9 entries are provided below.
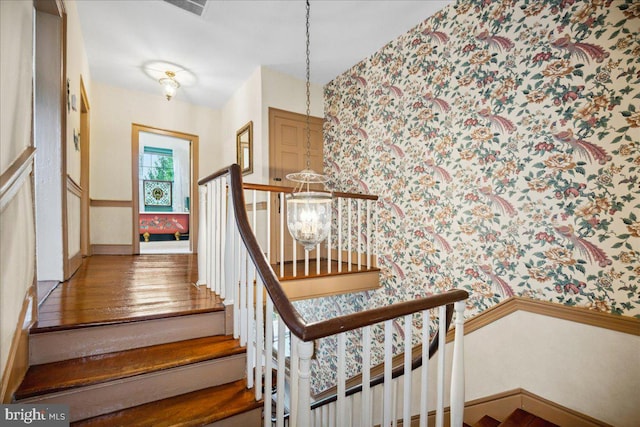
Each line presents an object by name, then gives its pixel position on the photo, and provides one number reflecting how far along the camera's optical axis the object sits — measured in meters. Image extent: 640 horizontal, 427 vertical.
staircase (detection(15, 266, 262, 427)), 1.31
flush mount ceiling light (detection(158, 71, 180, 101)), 3.71
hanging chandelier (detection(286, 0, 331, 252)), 2.03
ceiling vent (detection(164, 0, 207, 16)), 2.54
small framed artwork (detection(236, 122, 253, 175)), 3.82
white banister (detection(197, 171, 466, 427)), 0.98
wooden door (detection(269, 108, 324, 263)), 3.65
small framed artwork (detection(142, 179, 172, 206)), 8.60
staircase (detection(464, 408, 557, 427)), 1.79
